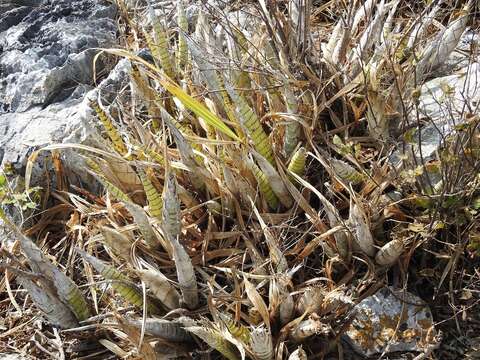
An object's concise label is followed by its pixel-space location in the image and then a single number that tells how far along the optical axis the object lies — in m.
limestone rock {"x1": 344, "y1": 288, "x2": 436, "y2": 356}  1.74
